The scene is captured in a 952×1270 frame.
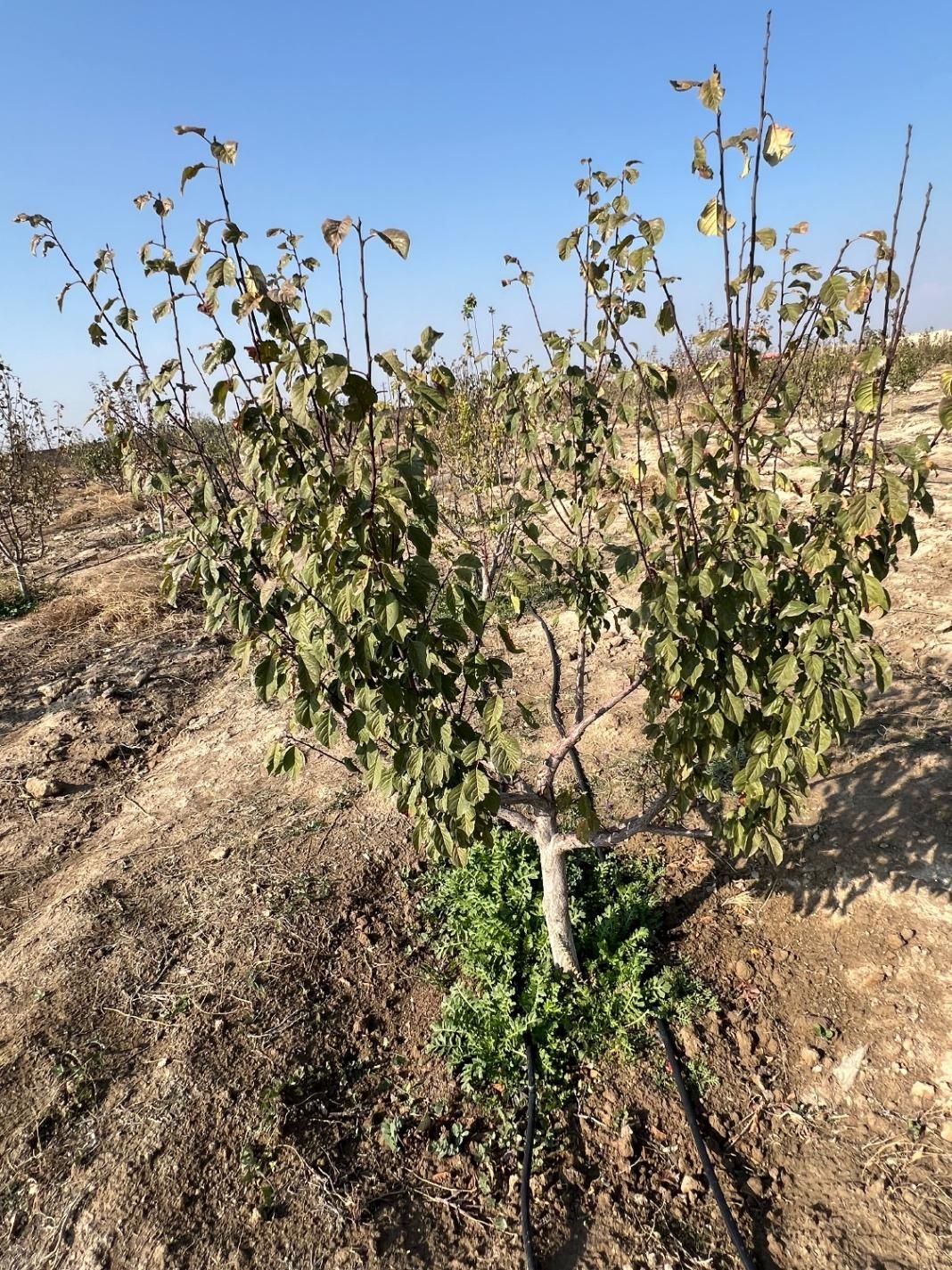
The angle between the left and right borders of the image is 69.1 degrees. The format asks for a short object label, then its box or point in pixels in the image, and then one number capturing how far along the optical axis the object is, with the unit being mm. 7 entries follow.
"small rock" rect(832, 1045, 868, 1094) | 2811
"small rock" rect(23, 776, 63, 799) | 5168
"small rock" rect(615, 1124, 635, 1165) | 2678
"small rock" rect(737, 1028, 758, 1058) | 2996
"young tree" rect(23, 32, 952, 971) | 1798
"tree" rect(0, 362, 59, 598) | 9969
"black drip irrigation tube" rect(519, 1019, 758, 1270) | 2340
